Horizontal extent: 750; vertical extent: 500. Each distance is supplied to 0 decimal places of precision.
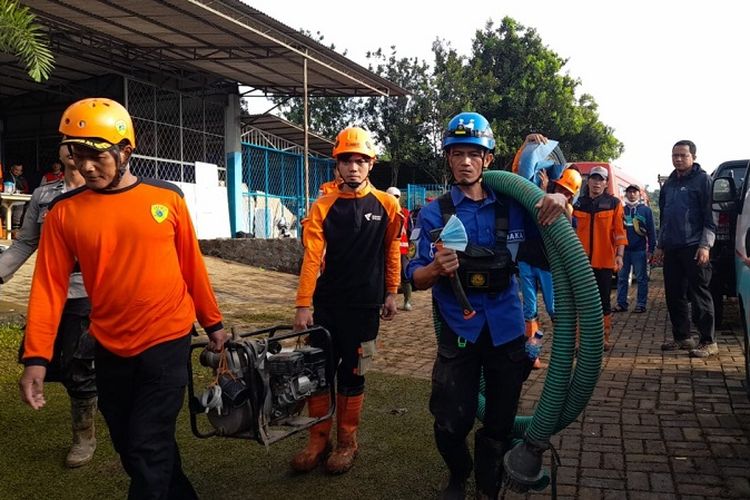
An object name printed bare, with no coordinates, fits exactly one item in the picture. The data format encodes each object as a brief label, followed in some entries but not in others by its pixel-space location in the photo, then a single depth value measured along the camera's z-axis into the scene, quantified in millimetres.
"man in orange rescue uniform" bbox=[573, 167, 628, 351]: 7371
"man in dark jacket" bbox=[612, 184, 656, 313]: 10484
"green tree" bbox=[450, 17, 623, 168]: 30906
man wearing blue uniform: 3029
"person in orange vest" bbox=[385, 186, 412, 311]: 9922
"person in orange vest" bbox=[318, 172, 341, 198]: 4143
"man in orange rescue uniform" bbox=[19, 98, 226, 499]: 2771
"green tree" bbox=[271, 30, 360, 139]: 34438
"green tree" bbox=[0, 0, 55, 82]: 5520
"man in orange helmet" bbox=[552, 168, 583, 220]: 5848
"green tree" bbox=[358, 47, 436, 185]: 31281
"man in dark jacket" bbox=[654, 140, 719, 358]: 6789
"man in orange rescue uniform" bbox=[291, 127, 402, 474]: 3949
